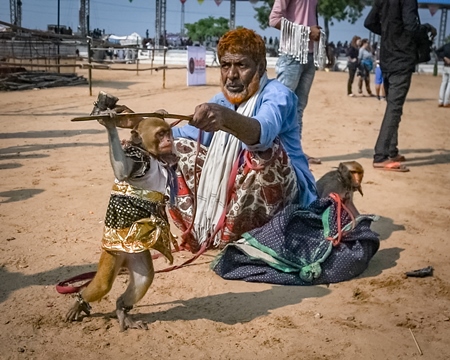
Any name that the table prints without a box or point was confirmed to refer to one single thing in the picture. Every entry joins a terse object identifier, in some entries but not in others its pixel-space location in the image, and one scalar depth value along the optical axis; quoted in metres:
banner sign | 18.00
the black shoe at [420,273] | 3.70
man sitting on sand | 3.71
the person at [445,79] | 12.43
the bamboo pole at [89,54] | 14.32
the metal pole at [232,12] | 59.47
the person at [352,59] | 16.61
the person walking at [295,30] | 6.11
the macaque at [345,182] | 4.11
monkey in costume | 2.70
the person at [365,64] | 16.20
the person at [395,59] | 6.44
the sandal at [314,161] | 6.81
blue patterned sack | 3.56
